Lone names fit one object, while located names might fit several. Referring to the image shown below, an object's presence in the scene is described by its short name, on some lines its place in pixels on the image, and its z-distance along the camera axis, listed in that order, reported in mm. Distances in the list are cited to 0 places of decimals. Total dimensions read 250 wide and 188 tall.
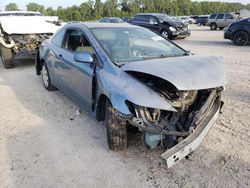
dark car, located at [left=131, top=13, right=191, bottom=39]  11852
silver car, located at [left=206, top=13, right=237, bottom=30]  18021
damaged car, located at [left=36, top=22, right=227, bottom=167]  2130
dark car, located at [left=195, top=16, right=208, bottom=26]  29544
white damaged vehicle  6063
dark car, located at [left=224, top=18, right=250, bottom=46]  9207
